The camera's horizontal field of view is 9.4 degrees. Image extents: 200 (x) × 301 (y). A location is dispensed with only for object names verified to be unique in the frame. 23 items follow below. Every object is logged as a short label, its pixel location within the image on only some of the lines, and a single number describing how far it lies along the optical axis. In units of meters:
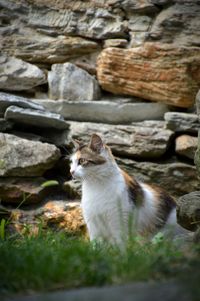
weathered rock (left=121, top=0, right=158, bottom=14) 12.22
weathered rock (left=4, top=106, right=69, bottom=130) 11.88
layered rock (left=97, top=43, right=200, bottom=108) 11.94
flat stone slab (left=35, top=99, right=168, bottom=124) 12.38
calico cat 10.43
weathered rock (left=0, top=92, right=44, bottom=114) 12.03
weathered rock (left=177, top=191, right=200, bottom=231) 8.71
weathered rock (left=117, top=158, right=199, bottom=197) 11.93
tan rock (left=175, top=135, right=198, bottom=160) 11.78
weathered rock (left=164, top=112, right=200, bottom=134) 11.92
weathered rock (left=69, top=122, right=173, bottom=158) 11.99
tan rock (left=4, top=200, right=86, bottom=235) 11.68
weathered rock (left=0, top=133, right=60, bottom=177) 11.74
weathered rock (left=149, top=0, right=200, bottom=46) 11.93
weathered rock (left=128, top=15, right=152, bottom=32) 12.34
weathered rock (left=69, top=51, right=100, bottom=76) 12.68
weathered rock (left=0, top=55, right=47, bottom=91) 12.50
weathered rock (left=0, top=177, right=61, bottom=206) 11.79
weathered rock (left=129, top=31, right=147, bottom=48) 12.32
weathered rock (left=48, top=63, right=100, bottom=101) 12.51
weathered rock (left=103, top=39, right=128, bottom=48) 12.42
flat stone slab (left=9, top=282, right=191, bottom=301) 4.53
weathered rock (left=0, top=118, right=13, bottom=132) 12.11
